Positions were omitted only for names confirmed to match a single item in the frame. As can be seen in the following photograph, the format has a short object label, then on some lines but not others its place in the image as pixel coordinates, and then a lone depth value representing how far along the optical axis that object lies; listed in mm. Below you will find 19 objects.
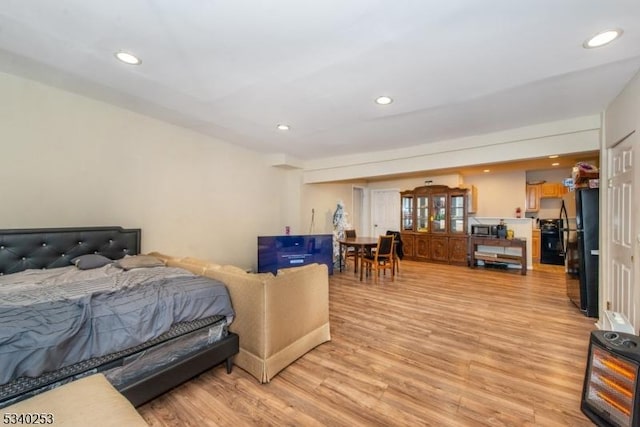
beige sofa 2092
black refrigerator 3307
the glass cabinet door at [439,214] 6844
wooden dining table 5281
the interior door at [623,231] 2342
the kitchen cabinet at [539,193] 6801
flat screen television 4684
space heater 1528
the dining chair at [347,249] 6260
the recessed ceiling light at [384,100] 2709
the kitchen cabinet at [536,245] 6887
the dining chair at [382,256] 5148
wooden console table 5758
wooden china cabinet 6613
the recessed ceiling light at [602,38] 1725
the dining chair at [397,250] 5748
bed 1361
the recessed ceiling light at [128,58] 2036
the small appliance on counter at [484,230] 6236
